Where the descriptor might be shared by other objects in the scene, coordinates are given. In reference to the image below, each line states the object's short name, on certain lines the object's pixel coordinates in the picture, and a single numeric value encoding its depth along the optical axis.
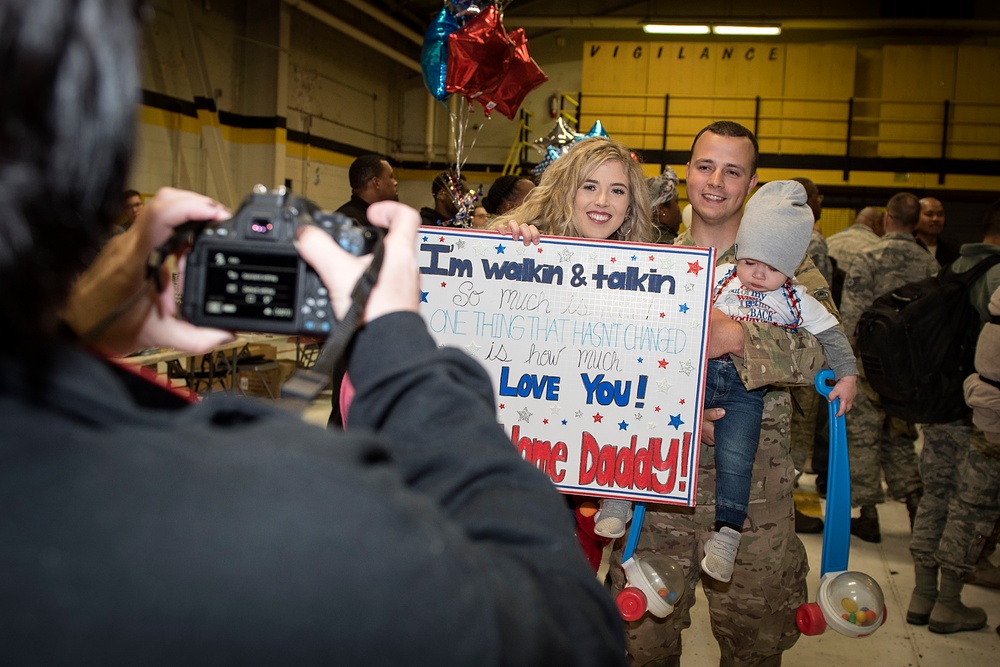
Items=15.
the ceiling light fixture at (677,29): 11.73
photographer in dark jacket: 0.44
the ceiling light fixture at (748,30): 11.62
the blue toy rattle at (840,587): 2.07
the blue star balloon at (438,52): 3.78
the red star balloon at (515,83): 3.86
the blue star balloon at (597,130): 3.93
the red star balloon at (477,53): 3.63
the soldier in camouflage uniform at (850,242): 5.31
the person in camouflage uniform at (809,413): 4.38
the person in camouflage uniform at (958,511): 3.38
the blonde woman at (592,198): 2.48
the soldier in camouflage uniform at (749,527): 2.23
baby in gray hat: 2.21
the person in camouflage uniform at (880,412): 4.41
